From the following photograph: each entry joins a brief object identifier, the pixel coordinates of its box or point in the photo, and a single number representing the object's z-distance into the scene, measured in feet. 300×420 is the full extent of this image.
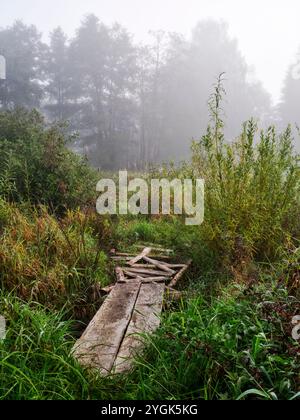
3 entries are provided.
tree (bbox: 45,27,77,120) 95.20
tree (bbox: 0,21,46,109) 84.69
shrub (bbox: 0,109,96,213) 22.17
